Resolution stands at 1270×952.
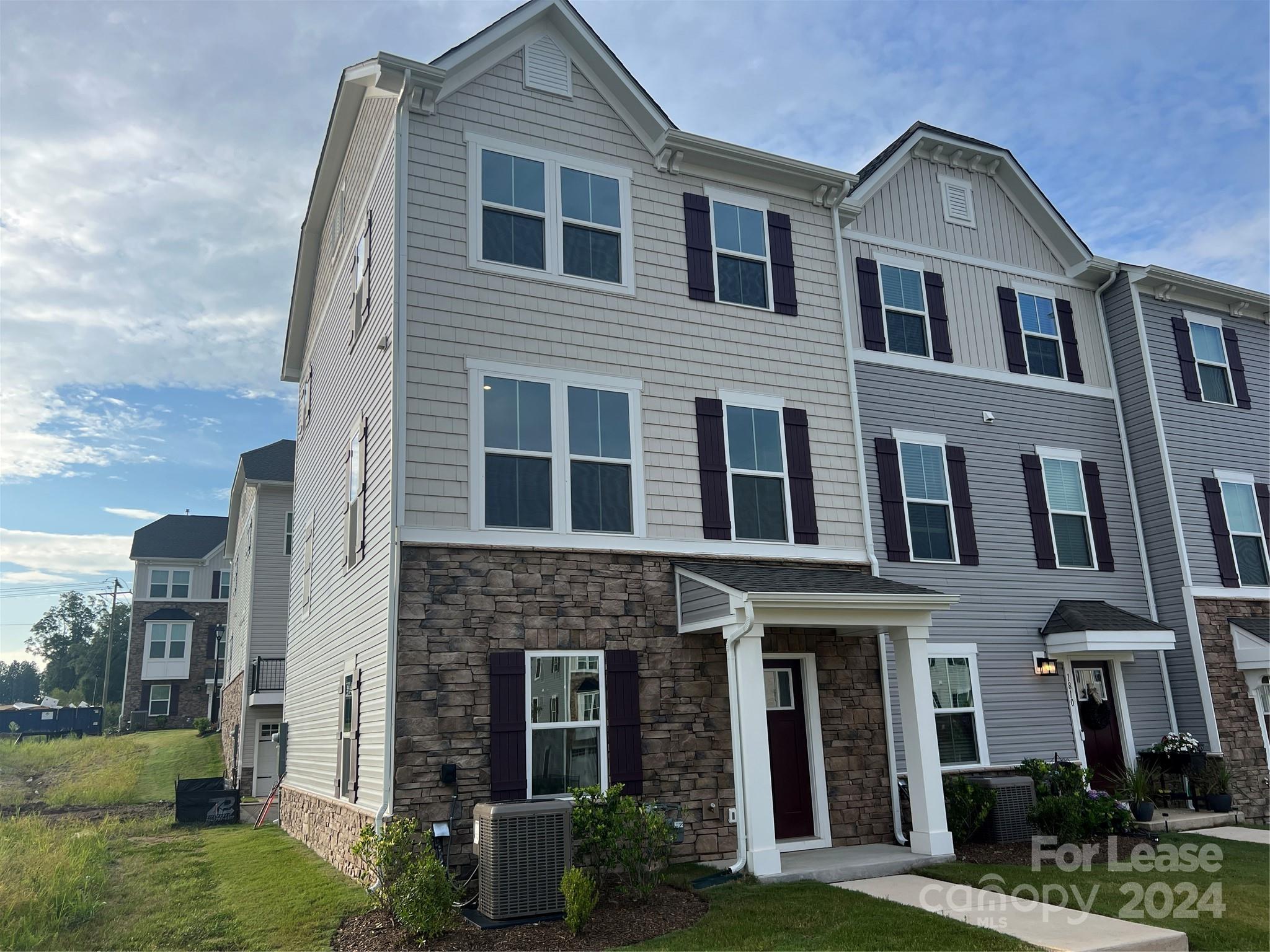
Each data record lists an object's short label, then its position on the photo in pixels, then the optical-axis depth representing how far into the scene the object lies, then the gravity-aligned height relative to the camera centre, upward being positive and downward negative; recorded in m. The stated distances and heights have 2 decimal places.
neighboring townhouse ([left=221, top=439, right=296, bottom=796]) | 21.86 +2.50
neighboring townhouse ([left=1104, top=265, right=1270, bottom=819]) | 13.69 +3.28
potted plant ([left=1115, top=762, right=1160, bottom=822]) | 11.96 -1.49
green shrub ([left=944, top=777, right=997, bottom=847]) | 10.56 -1.40
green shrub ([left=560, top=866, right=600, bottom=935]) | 7.16 -1.56
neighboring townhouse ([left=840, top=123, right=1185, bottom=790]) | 12.45 +3.47
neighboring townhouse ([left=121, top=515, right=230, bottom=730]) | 38.66 +4.13
